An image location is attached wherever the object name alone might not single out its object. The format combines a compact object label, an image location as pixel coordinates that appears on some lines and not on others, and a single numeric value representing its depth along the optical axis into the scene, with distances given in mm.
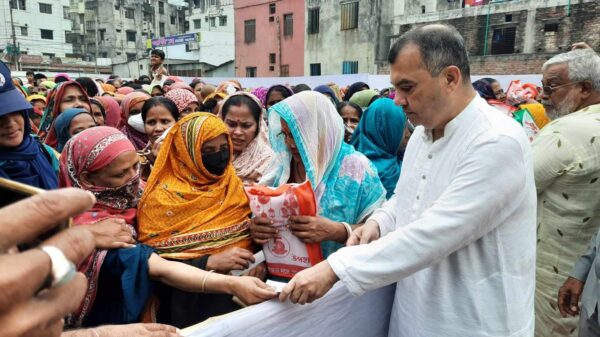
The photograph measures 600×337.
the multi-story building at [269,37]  29094
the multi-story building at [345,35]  24703
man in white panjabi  1398
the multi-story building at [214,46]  35562
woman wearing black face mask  1916
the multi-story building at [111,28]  44094
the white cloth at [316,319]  1422
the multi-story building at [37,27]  35250
